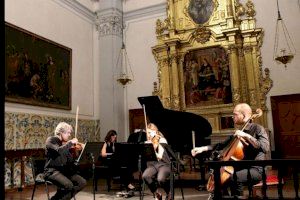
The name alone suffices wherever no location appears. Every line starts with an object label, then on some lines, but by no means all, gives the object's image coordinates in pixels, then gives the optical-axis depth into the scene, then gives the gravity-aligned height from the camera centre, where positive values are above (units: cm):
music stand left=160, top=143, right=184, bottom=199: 474 -40
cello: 377 -28
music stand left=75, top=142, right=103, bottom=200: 499 -24
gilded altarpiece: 972 +237
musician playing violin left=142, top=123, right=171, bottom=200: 515 -60
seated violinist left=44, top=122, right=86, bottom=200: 476 -45
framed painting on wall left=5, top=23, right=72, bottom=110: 801 +193
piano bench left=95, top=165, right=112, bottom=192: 712 -87
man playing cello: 370 -17
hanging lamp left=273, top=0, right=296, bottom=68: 931 +263
